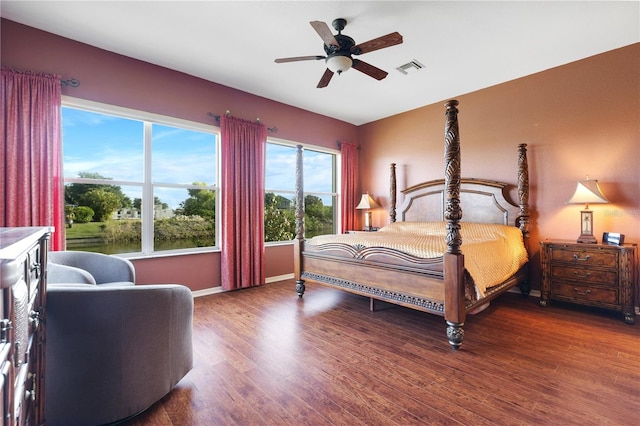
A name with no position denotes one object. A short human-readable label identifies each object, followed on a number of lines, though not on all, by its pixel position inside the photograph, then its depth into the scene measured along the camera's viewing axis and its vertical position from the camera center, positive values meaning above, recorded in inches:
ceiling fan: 93.8 +55.7
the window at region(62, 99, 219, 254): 126.9 +16.7
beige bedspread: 103.3 -12.2
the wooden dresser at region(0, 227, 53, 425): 29.7 -14.3
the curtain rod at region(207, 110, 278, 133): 159.7 +54.0
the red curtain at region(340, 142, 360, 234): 226.5 +22.6
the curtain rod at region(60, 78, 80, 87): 118.2 +53.6
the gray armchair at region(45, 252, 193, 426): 56.4 -27.5
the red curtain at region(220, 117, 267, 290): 161.8 +6.7
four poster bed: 96.0 -15.2
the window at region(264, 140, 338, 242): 194.1 +15.8
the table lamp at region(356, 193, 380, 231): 216.4 +5.8
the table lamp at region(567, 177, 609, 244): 124.7 +5.4
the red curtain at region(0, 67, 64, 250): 105.5 +23.5
